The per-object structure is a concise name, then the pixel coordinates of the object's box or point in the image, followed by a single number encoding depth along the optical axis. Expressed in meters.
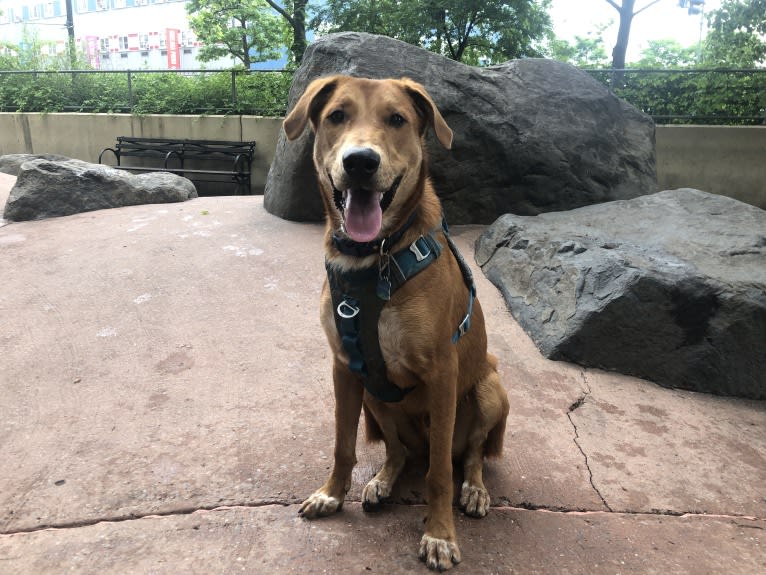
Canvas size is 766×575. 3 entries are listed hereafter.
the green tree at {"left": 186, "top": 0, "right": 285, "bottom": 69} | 17.95
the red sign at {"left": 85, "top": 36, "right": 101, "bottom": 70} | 52.66
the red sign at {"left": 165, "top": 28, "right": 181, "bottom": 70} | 52.28
